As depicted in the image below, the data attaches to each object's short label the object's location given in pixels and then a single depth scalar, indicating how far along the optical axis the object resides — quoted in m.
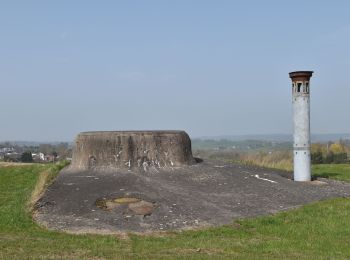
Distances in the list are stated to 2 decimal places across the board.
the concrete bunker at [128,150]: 13.83
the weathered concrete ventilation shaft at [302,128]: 14.17
